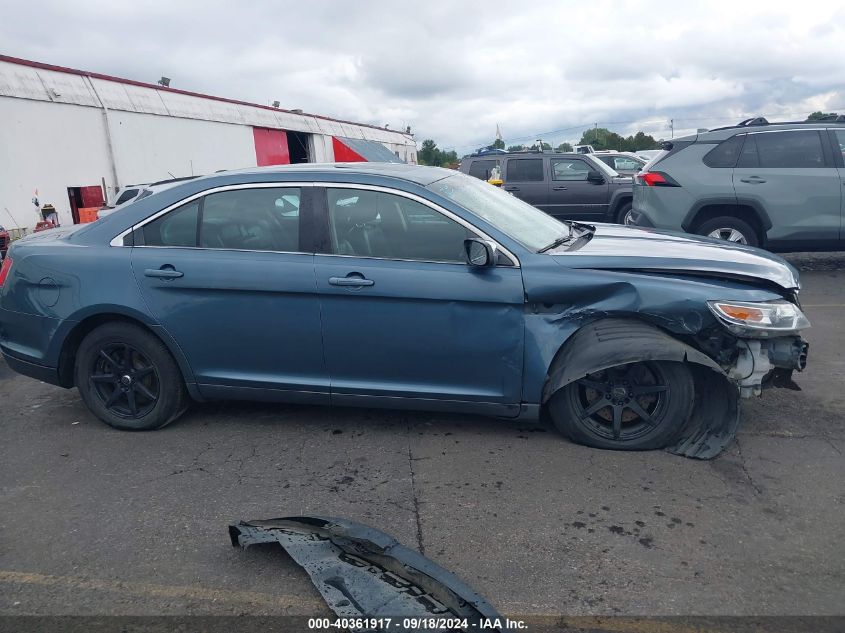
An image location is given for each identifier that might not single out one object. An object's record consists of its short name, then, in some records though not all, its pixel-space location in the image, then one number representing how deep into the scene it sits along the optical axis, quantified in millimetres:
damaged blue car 4055
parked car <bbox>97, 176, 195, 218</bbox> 13602
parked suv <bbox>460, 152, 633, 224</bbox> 13680
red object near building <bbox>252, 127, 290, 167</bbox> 29422
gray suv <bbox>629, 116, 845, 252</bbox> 9055
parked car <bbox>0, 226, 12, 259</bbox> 10117
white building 17062
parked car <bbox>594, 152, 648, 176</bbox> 17172
